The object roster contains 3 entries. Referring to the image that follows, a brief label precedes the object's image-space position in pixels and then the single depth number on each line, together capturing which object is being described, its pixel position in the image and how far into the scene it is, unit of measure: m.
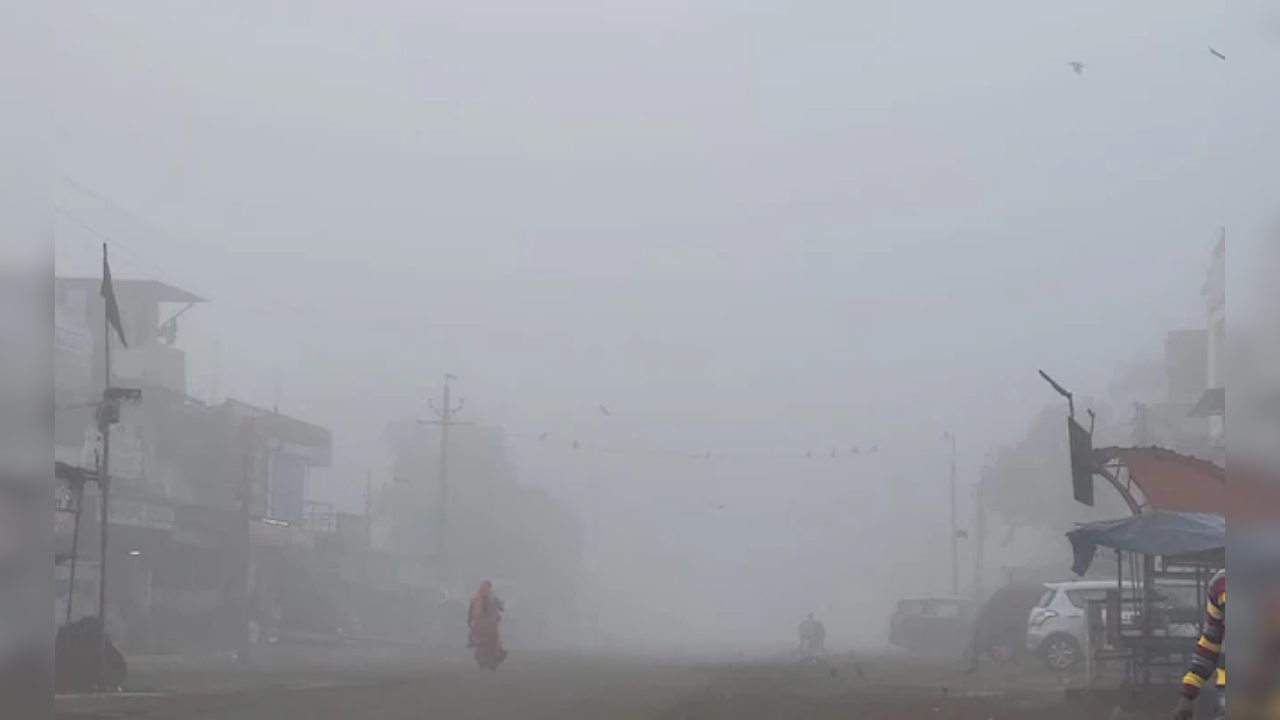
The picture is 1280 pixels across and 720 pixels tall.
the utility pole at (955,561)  62.76
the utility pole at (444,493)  60.16
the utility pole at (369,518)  66.06
